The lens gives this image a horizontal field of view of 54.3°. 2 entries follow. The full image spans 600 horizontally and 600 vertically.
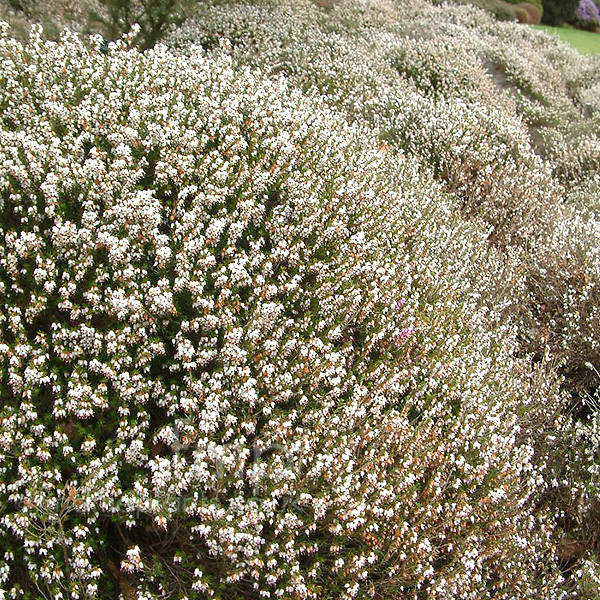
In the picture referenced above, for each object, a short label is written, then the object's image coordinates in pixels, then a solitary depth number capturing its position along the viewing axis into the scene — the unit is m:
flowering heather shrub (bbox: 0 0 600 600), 2.51
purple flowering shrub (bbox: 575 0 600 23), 22.80
